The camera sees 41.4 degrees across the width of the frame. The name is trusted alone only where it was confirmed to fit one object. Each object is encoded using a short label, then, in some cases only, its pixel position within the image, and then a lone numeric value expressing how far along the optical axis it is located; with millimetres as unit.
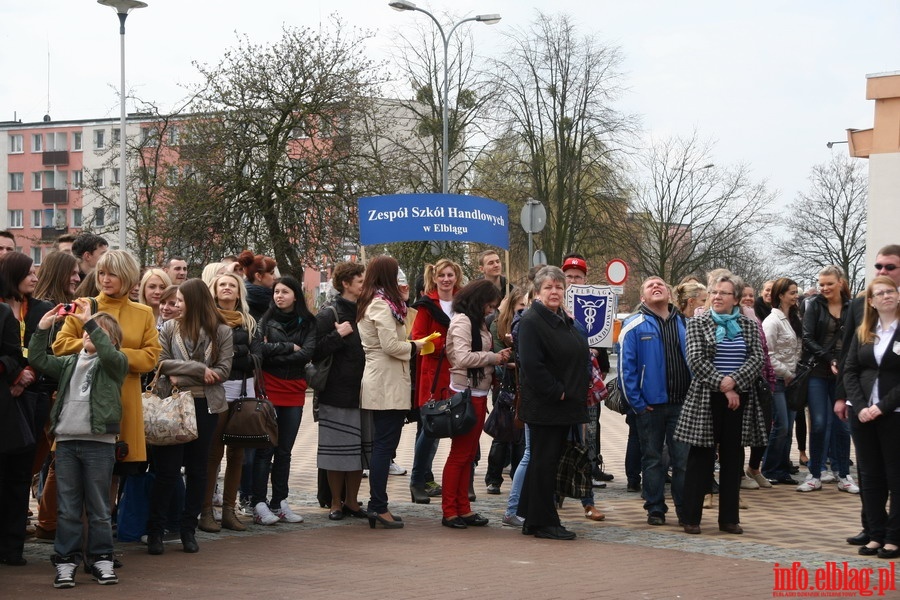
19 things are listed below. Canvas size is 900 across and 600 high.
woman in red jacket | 9711
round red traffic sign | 20797
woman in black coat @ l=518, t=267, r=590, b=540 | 8922
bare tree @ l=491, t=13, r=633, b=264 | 50938
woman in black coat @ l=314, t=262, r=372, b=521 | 9664
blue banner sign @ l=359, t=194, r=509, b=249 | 14703
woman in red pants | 9367
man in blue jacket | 9711
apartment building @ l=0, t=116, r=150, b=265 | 95000
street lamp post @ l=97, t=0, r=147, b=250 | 25438
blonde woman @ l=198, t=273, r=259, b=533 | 8938
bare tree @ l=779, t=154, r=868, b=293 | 61938
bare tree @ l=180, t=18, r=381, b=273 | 32469
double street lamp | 31345
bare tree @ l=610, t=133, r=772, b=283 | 57875
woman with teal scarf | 9172
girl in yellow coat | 7598
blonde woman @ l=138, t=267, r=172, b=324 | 8758
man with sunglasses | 9016
